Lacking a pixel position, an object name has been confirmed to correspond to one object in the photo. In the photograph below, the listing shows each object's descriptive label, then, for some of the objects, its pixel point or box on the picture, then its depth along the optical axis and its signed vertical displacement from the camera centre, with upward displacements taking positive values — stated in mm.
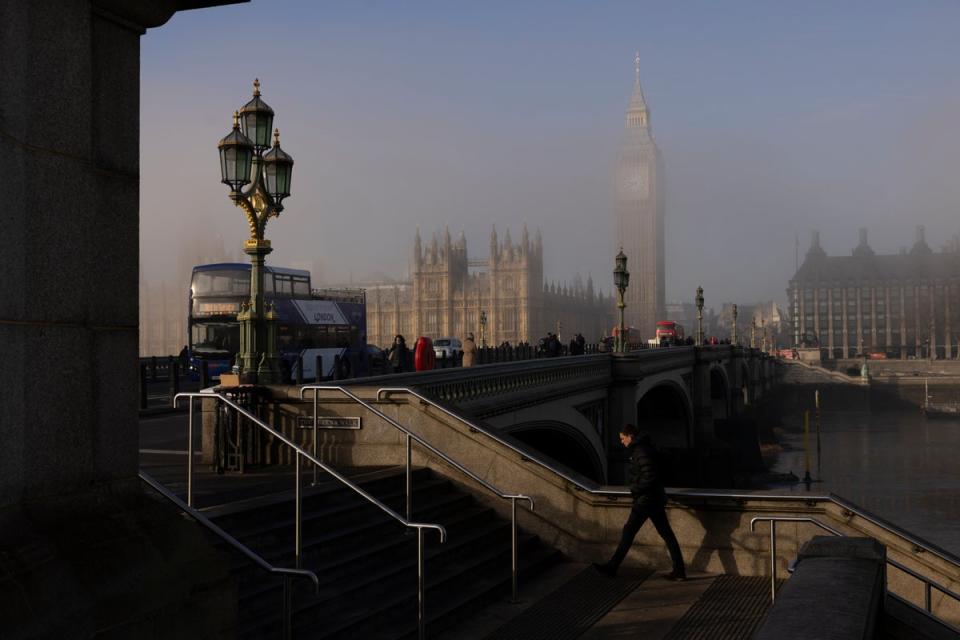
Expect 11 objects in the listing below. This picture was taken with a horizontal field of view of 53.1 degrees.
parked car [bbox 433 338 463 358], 55744 -597
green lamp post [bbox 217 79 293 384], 13547 +2180
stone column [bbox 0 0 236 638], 4152 -60
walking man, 9695 -1781
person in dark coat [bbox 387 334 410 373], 25578 -492
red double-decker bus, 81812 +156
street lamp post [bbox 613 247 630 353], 30100 +1907
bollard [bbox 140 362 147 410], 24359 -1230
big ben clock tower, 199625 +7074
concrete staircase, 7586 -2070
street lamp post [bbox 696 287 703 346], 54038 +1275
